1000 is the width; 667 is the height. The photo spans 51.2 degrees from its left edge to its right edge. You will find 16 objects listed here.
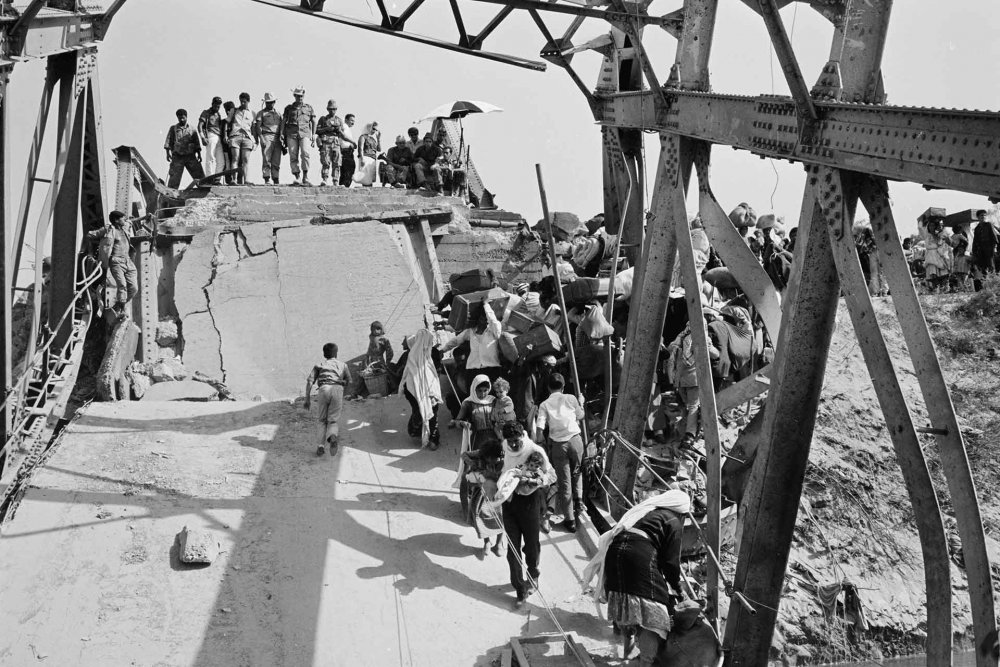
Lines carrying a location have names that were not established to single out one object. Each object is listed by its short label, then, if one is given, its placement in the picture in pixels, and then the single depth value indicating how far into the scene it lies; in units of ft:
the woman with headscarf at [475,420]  31.12
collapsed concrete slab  46.98
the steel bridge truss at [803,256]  18.44
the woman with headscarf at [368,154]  58.95
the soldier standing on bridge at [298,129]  56.29
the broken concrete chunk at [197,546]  28.32
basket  40.20
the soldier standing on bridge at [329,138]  58.59
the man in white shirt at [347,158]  59.21
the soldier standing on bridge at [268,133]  56.70
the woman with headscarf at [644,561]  21.58
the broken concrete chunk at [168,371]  43.42
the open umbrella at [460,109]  59.36
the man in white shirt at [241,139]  55.98
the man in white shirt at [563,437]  30.25
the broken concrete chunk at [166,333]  47.29
